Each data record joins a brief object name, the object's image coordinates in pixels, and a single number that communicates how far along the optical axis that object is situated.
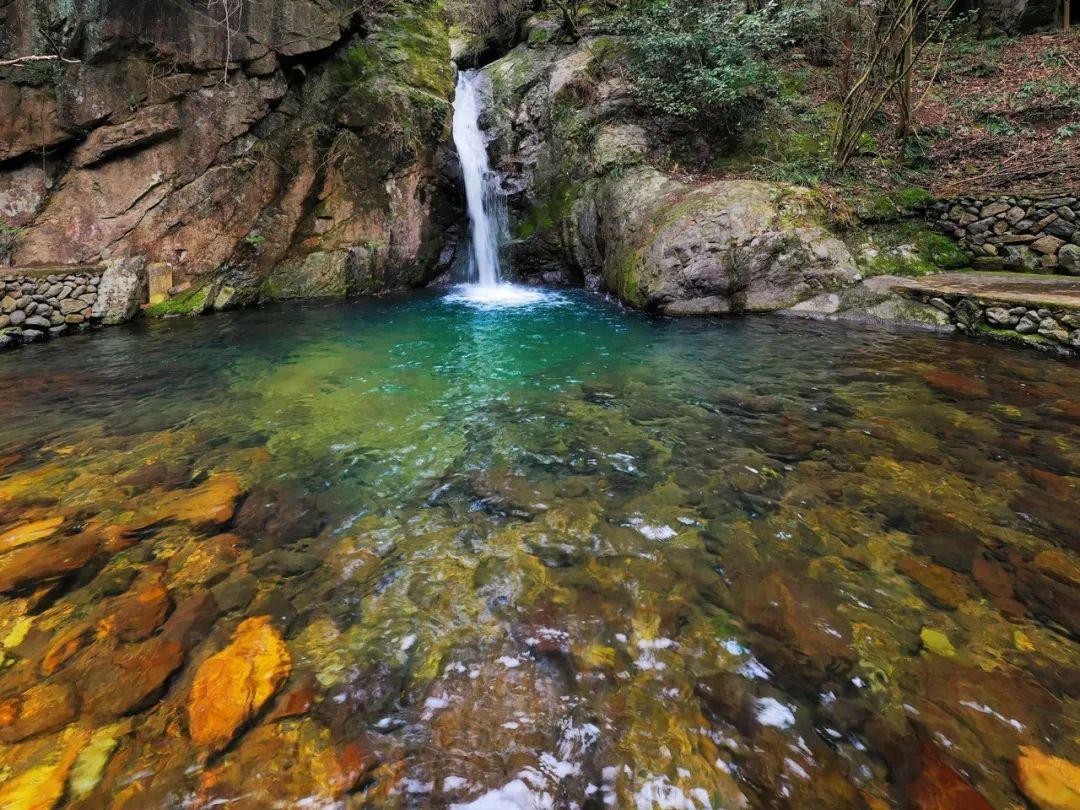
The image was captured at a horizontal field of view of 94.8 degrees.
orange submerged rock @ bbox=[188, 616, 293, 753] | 1.91
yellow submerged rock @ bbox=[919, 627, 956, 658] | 2.17
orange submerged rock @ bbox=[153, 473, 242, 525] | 3.22
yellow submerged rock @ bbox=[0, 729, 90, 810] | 1.64
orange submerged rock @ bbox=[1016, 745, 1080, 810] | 1.64
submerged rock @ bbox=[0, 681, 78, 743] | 1.88
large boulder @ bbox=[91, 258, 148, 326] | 8.68
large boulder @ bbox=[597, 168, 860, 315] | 8.27
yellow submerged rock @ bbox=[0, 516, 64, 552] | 2.94
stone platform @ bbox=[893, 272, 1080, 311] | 5.96
